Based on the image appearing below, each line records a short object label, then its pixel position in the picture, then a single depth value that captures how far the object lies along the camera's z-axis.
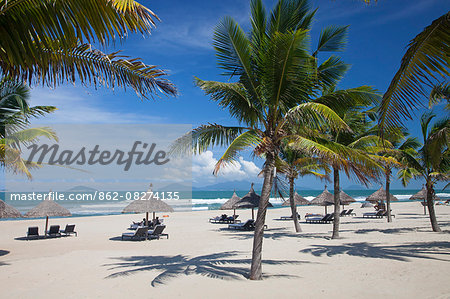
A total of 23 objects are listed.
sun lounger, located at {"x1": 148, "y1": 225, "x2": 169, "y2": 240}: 14.70
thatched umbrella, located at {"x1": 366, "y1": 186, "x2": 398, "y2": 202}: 26.81
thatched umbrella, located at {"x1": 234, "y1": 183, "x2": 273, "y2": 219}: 18.10
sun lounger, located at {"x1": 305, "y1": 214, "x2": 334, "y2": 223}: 22.12
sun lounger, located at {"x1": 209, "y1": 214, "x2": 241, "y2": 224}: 22.66
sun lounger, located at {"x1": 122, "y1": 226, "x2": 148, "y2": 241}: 14.17
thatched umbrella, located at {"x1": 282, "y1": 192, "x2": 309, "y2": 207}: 23.07
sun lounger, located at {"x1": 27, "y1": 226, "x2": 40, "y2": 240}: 15.20
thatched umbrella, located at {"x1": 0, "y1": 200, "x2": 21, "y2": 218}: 12.19
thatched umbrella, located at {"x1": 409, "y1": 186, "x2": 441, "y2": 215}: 29.77
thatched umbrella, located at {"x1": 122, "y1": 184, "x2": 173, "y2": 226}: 15.27
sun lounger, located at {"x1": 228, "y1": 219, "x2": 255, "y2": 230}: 17.94
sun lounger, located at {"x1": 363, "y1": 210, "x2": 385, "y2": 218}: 25.79
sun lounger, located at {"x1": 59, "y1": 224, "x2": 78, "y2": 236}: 16.17
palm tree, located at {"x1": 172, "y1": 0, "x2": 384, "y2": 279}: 6.53
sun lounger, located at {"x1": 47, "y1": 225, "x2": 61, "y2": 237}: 15.59
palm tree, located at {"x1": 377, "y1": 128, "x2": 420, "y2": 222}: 13.57
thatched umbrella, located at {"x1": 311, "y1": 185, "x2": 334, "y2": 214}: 22.52
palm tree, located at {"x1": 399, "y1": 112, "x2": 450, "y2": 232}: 13.23
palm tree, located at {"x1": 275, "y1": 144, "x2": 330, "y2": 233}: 15.86
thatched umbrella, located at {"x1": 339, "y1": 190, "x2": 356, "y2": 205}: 27.11
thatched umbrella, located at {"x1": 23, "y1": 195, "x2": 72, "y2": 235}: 14.44
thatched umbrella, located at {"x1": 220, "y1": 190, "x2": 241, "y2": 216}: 19.81
